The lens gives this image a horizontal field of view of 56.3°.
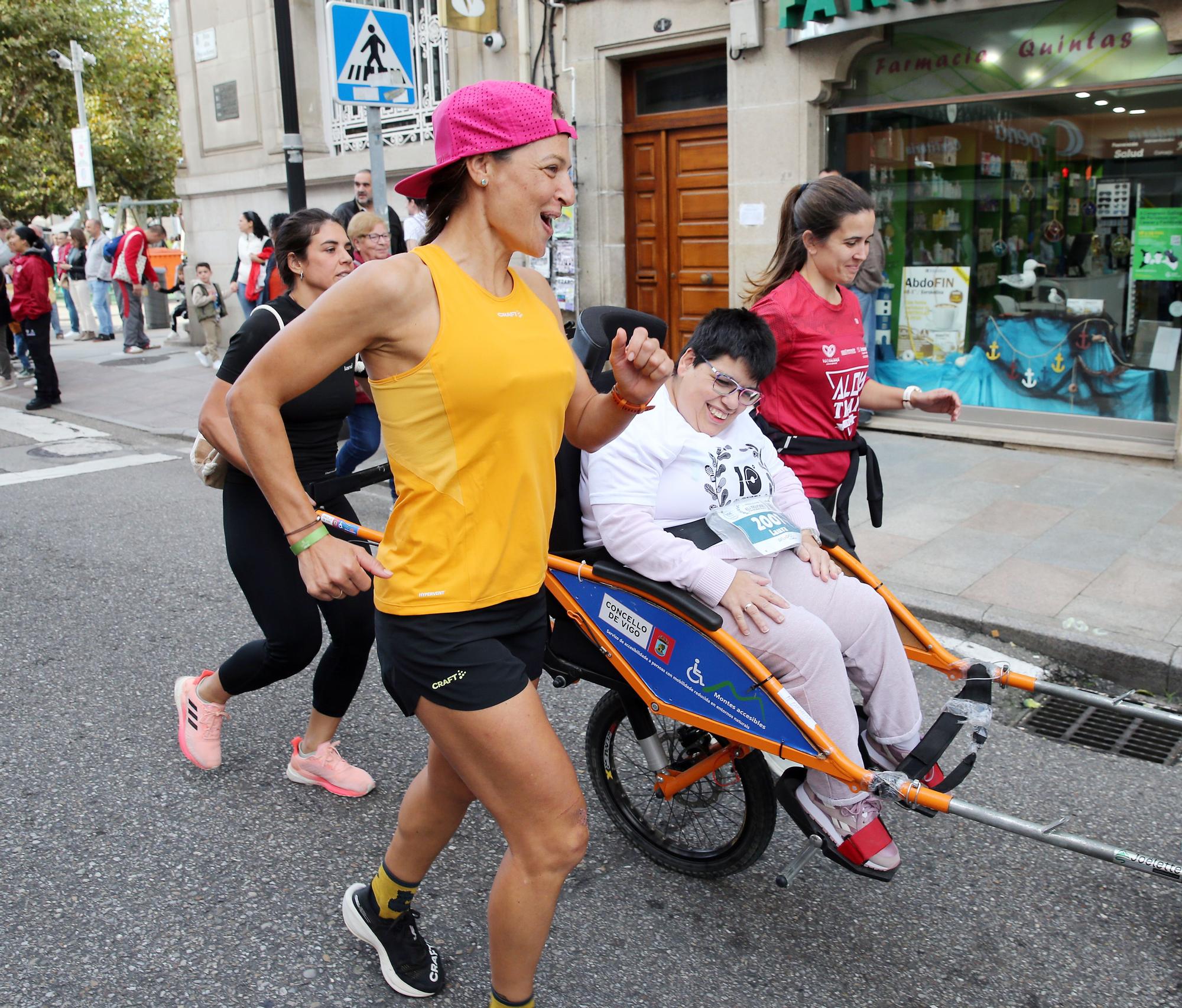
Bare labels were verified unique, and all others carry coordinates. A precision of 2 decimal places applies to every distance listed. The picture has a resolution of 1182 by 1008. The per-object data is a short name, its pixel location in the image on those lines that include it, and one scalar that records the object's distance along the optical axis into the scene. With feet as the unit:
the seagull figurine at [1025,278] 27.76
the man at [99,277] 58.08
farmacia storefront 25.30
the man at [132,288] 53.83
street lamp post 65.98
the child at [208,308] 48.49
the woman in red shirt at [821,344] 11.49
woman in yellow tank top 6.80
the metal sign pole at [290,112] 26.81
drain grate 13.02
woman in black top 11.27
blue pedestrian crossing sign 22.97
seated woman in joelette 9.01
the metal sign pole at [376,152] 25.03
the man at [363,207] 25.73
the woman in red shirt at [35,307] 38.99
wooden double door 33.19
